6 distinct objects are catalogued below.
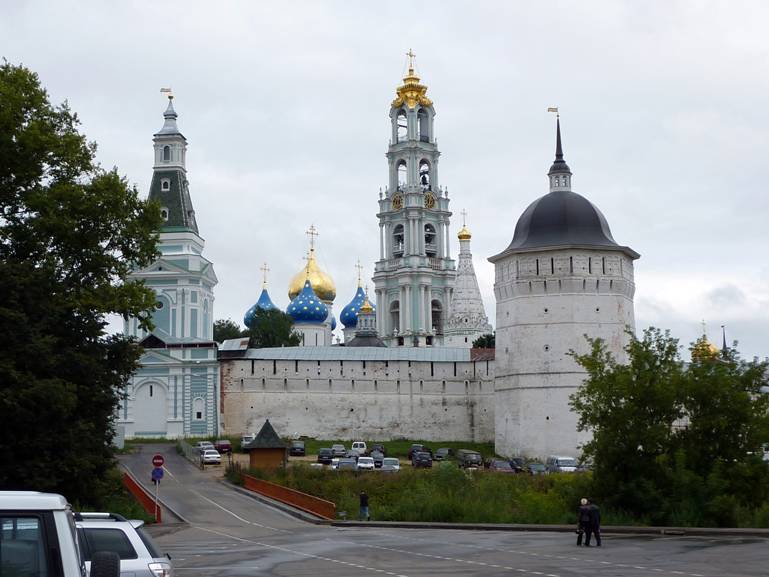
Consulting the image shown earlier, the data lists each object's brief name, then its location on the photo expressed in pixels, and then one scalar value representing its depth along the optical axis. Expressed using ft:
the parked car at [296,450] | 181.68
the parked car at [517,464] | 158.92
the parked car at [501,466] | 151.21
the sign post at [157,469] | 100.90
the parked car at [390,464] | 149.83
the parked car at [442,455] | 182.60
